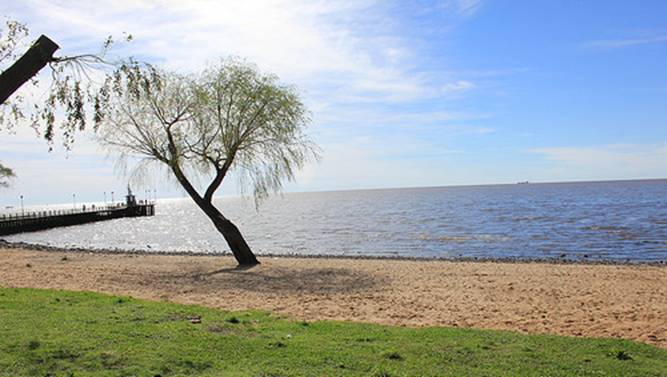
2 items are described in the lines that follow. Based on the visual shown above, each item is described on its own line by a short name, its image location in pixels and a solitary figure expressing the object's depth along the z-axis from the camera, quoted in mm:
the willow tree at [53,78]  5316
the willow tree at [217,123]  19683
